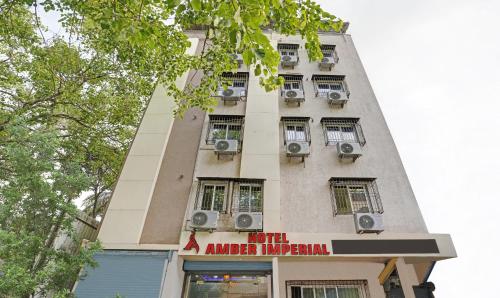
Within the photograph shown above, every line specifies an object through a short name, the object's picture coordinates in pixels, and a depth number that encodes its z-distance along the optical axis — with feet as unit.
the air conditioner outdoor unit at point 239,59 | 47.51
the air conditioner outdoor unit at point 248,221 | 26.76
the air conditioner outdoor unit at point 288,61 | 46.91
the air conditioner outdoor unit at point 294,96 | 40.06
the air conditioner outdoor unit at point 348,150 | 33.12
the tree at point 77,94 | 16.46
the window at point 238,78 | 44.45
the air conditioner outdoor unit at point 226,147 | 33.30
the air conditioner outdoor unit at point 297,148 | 32.90
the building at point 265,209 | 25.79
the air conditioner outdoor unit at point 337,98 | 39.86
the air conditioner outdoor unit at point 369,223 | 26.71
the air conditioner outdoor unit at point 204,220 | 26.76
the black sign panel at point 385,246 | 26.02
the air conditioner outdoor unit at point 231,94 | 40.09
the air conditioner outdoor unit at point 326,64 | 46.85
